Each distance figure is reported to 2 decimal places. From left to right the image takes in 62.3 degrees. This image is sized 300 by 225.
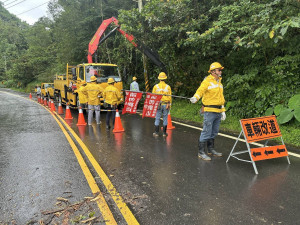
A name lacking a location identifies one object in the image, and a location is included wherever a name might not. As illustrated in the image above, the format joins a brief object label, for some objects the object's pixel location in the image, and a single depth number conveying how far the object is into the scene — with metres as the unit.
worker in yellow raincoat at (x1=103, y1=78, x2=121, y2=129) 8.88
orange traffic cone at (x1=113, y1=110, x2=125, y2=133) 8.49
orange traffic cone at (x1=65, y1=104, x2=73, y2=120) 11.34
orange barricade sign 4.82
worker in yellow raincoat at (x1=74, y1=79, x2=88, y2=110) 10.05
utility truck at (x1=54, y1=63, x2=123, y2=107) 12.87
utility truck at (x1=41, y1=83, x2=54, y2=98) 22.56
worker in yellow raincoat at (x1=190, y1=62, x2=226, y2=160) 5.20
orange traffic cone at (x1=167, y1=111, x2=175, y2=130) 8.69
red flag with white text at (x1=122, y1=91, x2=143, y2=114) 8.67
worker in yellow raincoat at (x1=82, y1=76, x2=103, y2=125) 9.64
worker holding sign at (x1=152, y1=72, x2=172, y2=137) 7.39
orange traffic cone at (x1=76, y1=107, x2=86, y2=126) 9.73
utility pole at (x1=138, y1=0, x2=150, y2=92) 15.43
